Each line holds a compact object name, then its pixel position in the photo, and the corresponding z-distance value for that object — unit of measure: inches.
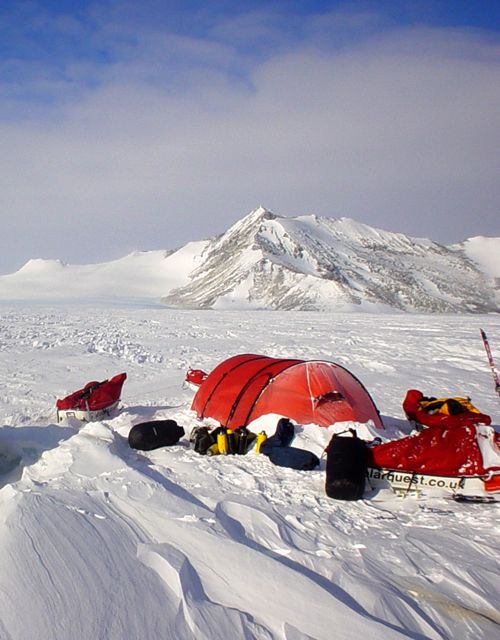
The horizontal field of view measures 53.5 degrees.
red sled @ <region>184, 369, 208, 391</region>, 427.8
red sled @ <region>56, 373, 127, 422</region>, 342.3
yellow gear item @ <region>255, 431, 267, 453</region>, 246.7
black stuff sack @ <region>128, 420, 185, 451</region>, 262.7
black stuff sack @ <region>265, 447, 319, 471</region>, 227.3
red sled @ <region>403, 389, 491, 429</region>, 272.2
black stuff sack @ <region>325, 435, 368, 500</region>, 191.2
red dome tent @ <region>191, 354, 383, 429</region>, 274.8
